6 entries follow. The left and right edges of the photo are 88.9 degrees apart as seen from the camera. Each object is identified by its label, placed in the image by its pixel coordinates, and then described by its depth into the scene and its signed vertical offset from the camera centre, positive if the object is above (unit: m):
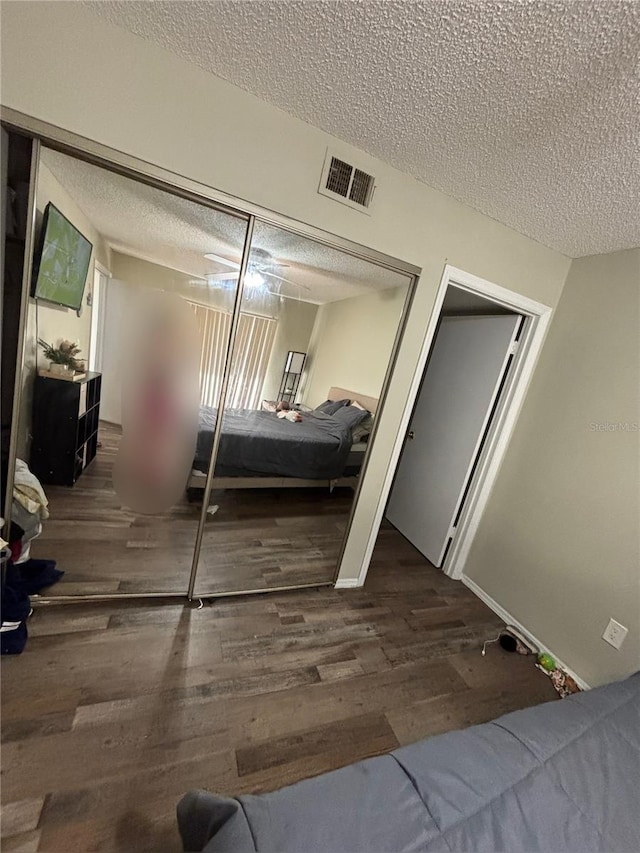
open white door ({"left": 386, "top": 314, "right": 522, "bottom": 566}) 2.54 -0.24
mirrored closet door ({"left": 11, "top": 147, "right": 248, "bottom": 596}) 1.51 -0.13
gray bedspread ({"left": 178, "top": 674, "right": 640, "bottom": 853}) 0.66 -0.90
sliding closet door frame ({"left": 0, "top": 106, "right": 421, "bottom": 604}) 1.20 +0.59
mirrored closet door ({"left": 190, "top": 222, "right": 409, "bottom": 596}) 1.87 -0.31
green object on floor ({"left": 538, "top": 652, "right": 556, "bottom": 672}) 1.95 -1.40
